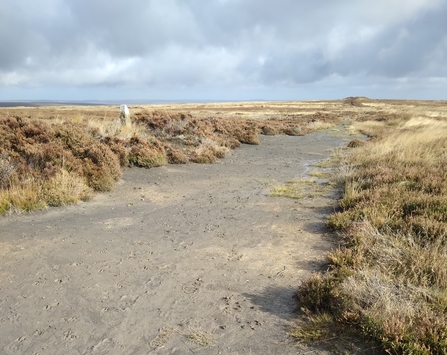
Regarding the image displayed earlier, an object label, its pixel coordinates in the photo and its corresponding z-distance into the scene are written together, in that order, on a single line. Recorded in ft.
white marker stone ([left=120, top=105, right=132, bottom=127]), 59.82
